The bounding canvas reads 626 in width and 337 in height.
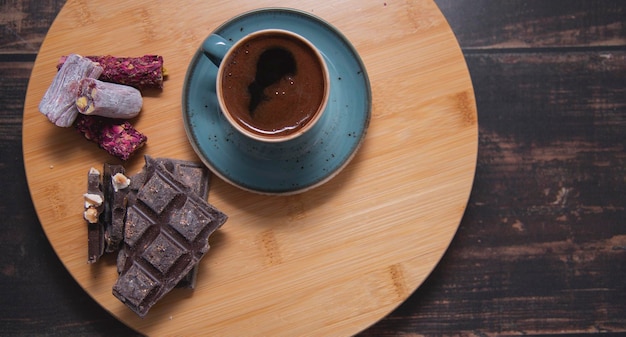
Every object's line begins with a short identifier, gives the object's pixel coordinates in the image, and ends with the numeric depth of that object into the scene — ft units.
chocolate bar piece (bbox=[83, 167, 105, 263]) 1.73
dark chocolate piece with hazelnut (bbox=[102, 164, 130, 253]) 1.74
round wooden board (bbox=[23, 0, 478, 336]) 1.78
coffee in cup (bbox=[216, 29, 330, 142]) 1.65
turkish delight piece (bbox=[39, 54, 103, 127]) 1.71
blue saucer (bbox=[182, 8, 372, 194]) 1.73
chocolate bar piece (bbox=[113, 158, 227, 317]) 1.71
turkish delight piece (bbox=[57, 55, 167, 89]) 1.74
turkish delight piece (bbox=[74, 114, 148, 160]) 1.73
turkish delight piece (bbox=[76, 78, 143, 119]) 1.70
